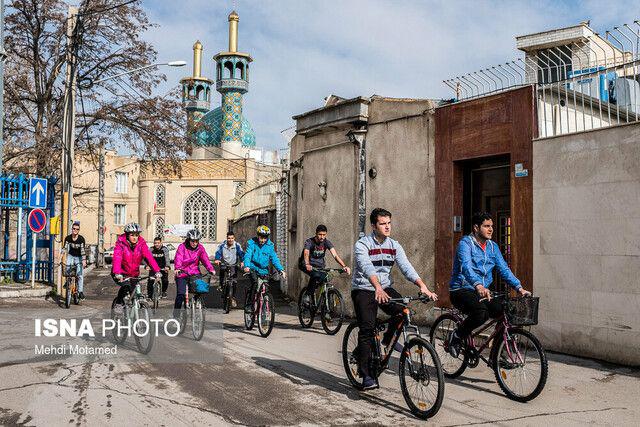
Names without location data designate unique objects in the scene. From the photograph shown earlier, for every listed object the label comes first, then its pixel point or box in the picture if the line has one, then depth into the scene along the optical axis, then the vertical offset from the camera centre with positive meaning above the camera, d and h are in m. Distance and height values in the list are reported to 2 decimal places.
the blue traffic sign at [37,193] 18.16 +1.45
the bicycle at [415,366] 5.69 -1.13
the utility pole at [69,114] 18.56 +3.81
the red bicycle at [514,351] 6.31 -1.07
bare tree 24.86 +5.96
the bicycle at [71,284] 15.48 -0.98
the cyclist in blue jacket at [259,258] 11.32 -0.22
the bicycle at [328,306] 11.12 -1.05
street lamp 20.66 +5.82
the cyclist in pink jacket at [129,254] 9.55 -0.13
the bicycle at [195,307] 10.21 -0.99
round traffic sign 16.77 +0.65
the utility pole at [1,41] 14.47 +4.56
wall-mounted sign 10.03 +1.17
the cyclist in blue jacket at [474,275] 6.88 -0.32
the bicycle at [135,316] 8.94 -1.03
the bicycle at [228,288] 14.16 -0.94
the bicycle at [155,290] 13.79 -0.96
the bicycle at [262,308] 10.72 -1.07
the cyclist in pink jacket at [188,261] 10.66 -0.26
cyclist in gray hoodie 6.46 -0.33
